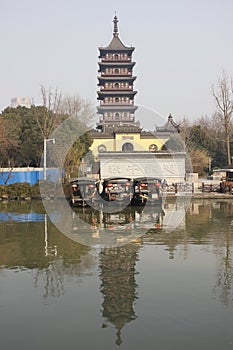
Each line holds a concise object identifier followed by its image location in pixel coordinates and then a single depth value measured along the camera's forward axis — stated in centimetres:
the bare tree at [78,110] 4413
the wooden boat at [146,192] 2025
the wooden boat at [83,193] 2067
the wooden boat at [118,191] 2048
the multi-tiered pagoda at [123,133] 3650
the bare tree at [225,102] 3909
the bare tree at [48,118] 3749
